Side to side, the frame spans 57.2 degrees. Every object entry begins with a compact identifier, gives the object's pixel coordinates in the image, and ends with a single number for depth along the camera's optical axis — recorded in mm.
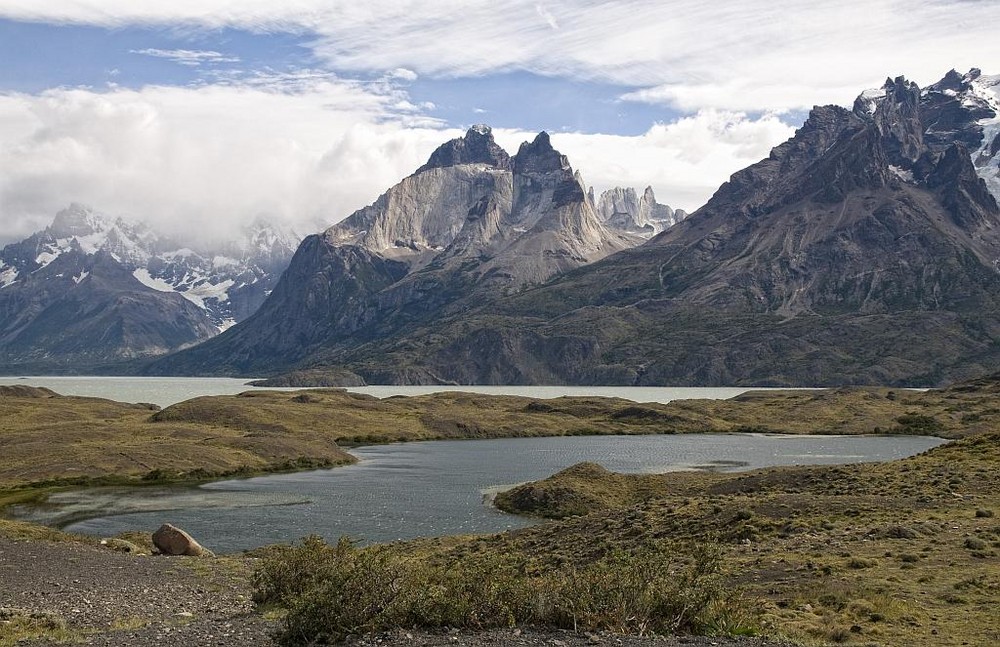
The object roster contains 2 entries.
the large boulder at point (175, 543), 58750
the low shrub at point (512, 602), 26750
